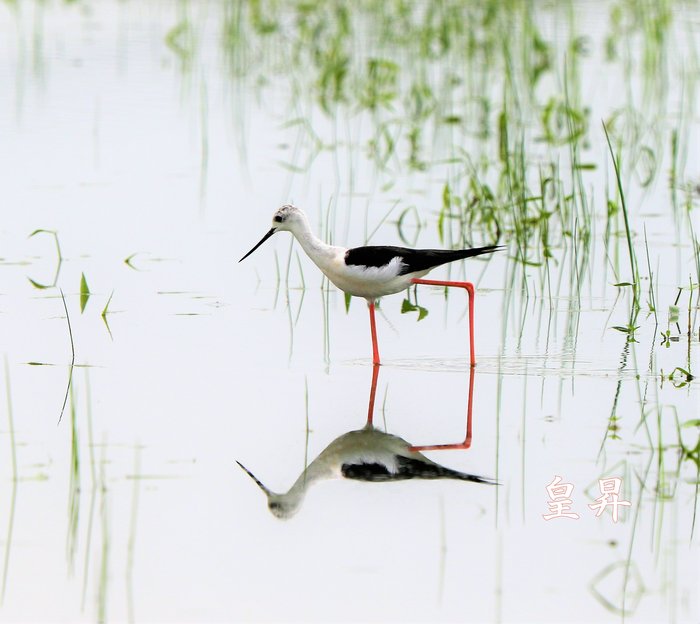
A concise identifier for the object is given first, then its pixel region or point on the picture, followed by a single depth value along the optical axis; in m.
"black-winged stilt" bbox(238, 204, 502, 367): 12.18
